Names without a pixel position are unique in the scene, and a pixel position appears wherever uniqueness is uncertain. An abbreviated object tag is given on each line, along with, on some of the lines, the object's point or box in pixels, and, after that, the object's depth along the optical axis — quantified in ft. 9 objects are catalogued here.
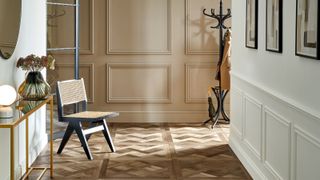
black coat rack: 24.63
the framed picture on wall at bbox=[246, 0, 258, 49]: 15.80
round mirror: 13.33
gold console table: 11.30
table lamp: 12.18
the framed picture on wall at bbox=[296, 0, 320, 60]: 10.03
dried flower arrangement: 15.08
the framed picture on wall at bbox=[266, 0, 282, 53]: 12.95
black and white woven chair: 18.38
